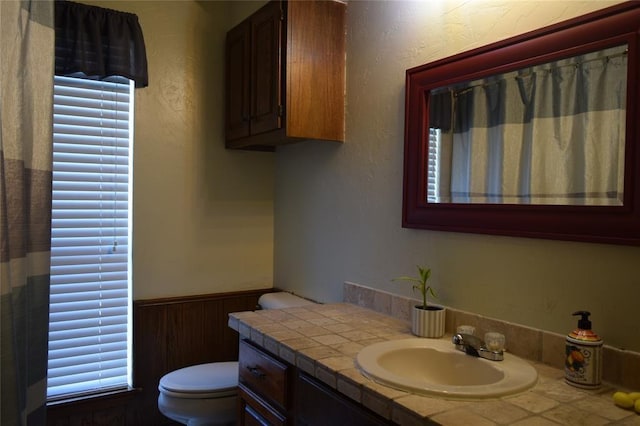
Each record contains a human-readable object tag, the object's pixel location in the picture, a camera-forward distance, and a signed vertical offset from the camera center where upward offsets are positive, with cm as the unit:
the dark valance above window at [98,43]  214 +70
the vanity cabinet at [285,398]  123 -57
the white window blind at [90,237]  226 -19
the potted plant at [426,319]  154 -37
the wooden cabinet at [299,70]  203 +56
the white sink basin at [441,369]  110 -43
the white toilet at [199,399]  206 -85
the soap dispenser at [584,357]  113 -36
